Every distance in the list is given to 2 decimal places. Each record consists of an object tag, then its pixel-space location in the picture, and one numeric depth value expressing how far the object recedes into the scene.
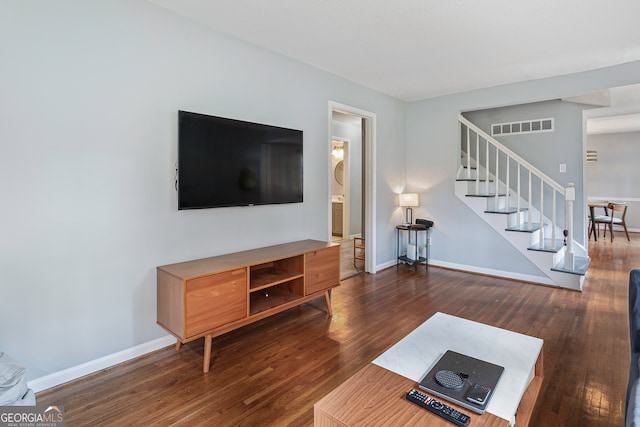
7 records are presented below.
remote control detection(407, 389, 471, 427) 1.14
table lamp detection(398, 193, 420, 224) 4.86
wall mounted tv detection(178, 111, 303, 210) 2.42
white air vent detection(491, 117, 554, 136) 4.89
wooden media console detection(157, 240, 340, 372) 2.13
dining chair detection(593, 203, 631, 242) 6.68
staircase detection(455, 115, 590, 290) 3.87
